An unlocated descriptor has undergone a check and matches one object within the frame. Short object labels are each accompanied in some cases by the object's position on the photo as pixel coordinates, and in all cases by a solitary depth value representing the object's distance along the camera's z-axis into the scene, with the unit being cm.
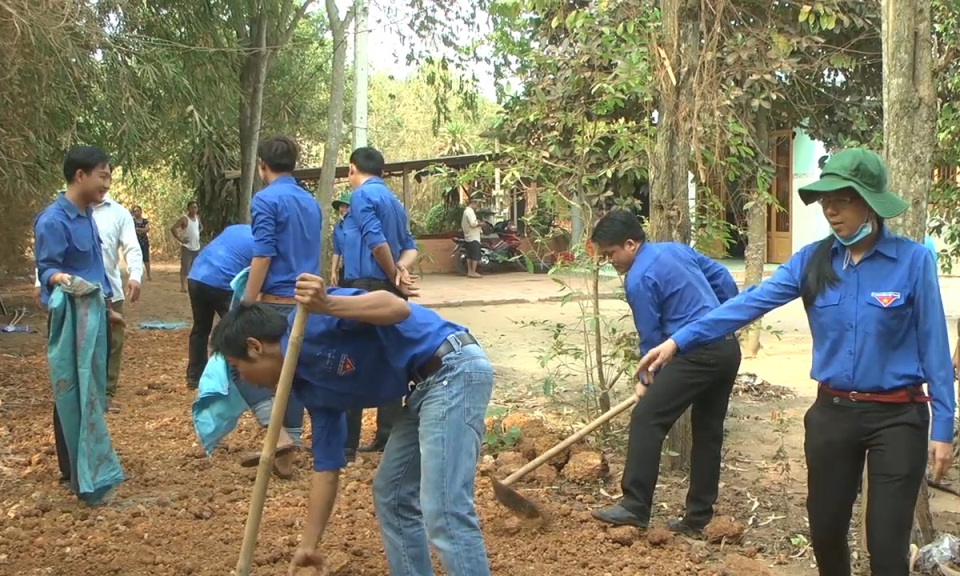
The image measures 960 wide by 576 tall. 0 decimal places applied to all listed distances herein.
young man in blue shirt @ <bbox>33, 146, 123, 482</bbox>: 470
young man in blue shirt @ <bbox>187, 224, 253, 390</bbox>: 632
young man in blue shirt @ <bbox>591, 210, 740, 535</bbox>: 436
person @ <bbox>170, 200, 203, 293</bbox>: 1521
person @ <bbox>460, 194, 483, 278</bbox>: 1953
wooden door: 1994
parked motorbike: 2050
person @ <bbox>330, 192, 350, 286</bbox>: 566
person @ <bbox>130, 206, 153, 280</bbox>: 1805
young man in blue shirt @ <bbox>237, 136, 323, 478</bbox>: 489
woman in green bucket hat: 296
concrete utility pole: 1299
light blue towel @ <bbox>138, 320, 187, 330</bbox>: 1183
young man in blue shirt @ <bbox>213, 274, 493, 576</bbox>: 288
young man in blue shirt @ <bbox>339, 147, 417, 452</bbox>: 533
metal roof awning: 1816
